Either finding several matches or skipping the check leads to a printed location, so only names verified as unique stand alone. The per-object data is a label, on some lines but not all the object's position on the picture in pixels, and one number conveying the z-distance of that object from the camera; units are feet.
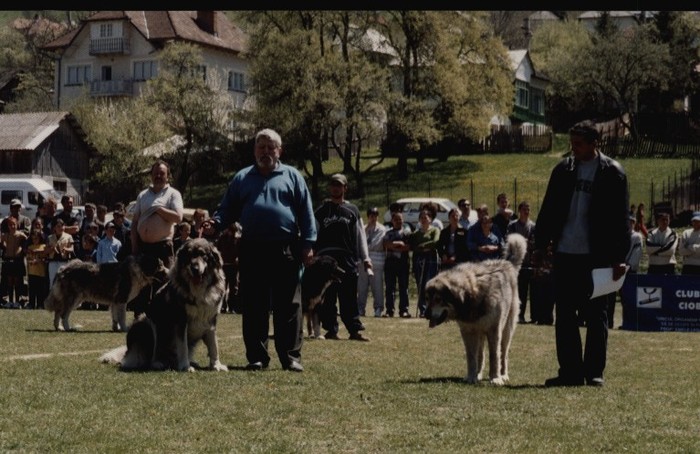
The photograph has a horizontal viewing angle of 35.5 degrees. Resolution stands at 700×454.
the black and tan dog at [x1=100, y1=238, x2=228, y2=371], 32.01
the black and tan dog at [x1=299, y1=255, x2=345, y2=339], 48.34
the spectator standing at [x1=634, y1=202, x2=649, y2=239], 71.51
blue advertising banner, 60.29
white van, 156.87
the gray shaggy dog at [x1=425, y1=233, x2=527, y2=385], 31.45
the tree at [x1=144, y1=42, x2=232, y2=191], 198.70
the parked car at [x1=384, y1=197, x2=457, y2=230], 135.33
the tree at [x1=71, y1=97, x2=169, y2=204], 200.34
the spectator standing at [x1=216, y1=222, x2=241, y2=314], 67.15
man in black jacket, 29.91
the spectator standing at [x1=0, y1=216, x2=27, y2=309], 74.28
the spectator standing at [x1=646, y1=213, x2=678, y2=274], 65.87
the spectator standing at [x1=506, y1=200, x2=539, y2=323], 61.98
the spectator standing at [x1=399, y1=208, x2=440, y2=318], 69.10
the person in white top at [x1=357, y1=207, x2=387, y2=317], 70.18
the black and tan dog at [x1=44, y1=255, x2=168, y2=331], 50.65
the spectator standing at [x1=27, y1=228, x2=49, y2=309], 73.26
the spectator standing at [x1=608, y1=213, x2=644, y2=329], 63.87
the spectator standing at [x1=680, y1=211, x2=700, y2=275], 63.82
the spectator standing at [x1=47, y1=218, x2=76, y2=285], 71.77
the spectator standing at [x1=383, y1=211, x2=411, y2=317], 69.41
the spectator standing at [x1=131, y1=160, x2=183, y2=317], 38.93
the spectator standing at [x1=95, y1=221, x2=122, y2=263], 65.82
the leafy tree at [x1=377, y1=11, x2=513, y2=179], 184.65
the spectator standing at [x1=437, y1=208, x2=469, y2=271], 66.80
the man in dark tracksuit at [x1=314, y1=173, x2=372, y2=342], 48.57
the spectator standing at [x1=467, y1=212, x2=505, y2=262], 62.80
